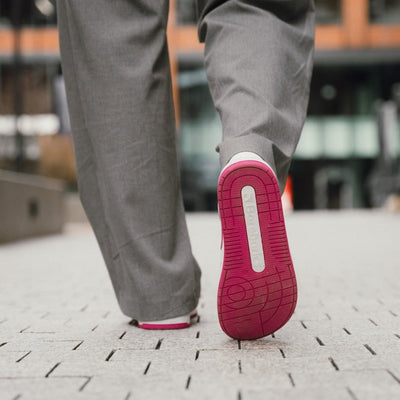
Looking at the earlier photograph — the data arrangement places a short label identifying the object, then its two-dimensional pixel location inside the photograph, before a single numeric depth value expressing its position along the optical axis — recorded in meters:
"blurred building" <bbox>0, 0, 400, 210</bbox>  21.39
